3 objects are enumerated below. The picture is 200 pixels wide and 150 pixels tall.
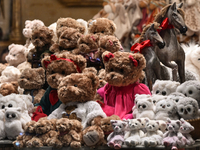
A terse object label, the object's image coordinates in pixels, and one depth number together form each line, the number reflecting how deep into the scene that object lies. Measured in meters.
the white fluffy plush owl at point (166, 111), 3.34
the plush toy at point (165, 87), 3.50
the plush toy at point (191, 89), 3.40
